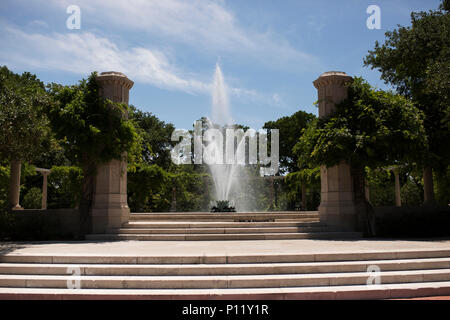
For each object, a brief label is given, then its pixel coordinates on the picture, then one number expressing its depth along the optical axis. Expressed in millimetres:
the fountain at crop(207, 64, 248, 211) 27062
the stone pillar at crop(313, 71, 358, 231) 15711
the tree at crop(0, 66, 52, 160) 12500
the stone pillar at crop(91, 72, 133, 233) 15305
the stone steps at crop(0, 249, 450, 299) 7297
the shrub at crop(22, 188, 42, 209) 40062
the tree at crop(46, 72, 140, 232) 14529
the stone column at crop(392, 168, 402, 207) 30628
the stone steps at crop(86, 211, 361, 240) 14070
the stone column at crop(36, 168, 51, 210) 28536
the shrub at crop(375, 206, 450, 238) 15414
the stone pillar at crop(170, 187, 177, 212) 33969
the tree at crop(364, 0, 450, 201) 15925
